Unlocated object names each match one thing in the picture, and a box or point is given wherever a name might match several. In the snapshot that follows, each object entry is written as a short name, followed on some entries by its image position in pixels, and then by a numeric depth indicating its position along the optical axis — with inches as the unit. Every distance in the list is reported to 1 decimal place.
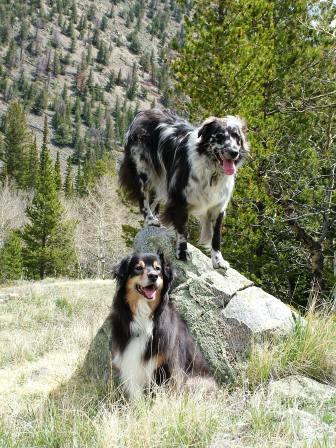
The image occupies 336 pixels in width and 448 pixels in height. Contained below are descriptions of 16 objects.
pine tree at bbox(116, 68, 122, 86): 5671.3
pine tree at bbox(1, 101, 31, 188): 2613.2
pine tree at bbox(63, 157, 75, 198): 2594.5
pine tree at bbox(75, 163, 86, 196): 2645.2
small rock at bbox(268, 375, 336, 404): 174.6
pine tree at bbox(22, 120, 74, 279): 1344.7
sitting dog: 179.2
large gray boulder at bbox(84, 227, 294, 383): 213.6
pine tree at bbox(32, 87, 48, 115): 4692.4
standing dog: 210.2
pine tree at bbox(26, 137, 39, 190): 2615.7
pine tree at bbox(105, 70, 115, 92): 5590.6
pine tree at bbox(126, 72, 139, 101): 5502.0
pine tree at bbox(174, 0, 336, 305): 460.1
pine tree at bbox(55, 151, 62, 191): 2290.8
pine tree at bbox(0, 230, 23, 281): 1318.9
